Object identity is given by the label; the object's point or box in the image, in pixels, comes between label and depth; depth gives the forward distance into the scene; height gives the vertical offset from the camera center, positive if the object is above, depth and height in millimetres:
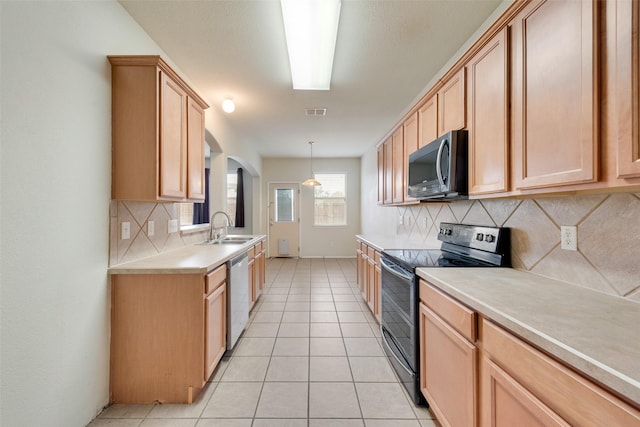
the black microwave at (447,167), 1727 +329
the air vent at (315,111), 3509 +1403
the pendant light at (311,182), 5608 +690
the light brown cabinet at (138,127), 1712 +574
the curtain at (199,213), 5595 +26
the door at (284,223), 6805 -229
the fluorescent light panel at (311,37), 1747 +1387
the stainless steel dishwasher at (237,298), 2205 -773
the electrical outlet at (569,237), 1260 -113
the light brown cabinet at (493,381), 659 -560
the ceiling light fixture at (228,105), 3129 +1304
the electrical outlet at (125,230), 1787 -113
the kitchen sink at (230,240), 3125 -332
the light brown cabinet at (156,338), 1678 -798
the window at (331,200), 6906 +375
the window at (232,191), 7062 +627
